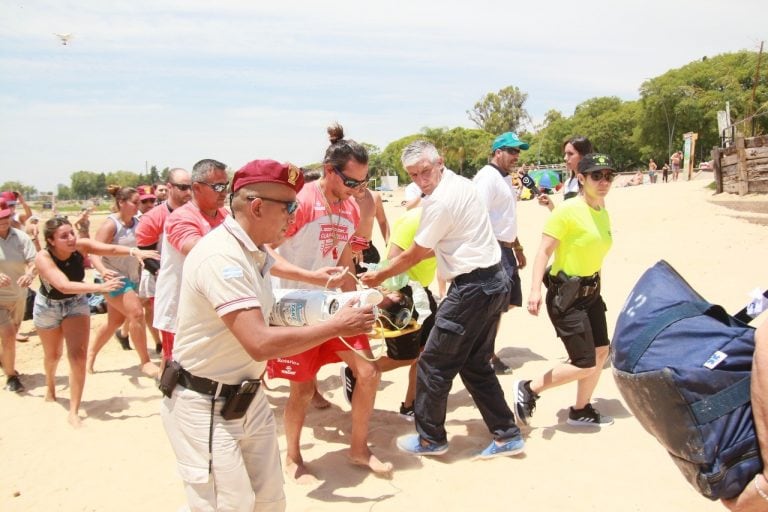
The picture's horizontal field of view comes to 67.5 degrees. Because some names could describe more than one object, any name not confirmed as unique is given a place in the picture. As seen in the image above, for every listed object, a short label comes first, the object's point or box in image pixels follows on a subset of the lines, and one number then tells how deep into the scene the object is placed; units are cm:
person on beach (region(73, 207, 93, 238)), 1143
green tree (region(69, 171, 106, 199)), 13538
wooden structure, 1514
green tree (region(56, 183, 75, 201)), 14238
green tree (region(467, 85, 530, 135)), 8206
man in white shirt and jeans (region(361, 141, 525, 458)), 394
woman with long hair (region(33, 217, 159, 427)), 538
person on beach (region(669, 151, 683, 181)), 3027
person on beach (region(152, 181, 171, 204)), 844
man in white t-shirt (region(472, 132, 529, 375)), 592
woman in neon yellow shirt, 443
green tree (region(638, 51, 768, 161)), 3909
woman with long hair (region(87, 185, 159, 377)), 638
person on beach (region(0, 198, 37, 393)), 636
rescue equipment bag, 185
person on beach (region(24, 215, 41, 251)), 1065
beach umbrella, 837
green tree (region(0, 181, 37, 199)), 15412
